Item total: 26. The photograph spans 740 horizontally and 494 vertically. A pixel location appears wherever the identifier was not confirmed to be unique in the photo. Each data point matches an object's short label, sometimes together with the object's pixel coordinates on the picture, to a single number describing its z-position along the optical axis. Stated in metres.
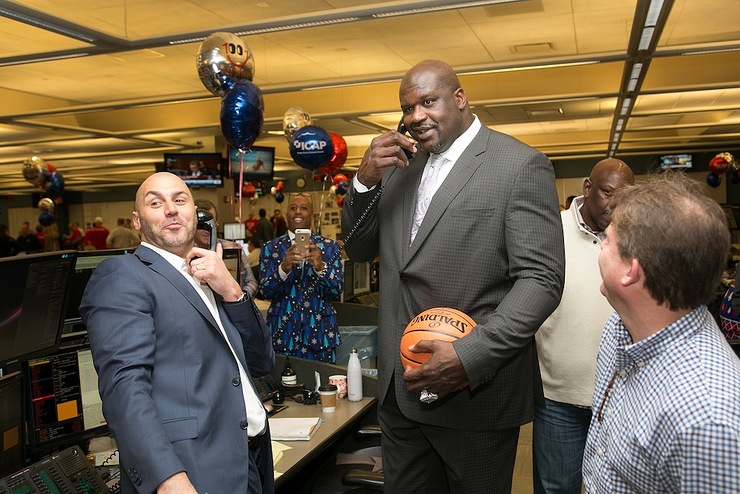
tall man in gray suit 2.01
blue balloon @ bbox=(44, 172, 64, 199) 11.93
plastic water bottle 3.59
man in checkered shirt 1.20
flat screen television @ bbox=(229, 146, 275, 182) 10.20
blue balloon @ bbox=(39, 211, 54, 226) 15.75
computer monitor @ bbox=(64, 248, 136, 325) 2.73
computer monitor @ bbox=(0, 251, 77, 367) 2.14
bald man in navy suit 1.84
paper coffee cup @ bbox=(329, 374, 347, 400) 3.61
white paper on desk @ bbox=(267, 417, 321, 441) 3.00
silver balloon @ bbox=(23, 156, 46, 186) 11.66
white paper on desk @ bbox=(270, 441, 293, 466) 2.78
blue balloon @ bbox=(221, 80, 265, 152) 5.23
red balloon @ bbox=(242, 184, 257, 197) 17.20
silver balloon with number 5.62
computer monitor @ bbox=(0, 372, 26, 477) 2.17
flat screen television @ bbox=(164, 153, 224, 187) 11.05
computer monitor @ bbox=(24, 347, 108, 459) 2.35
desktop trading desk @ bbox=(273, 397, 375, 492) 2.73
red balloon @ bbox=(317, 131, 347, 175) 9.23
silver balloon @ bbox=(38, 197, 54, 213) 15.20
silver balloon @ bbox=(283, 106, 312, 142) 8.60
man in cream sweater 2.89
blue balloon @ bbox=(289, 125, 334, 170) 7.26
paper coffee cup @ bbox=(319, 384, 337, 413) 3.41
